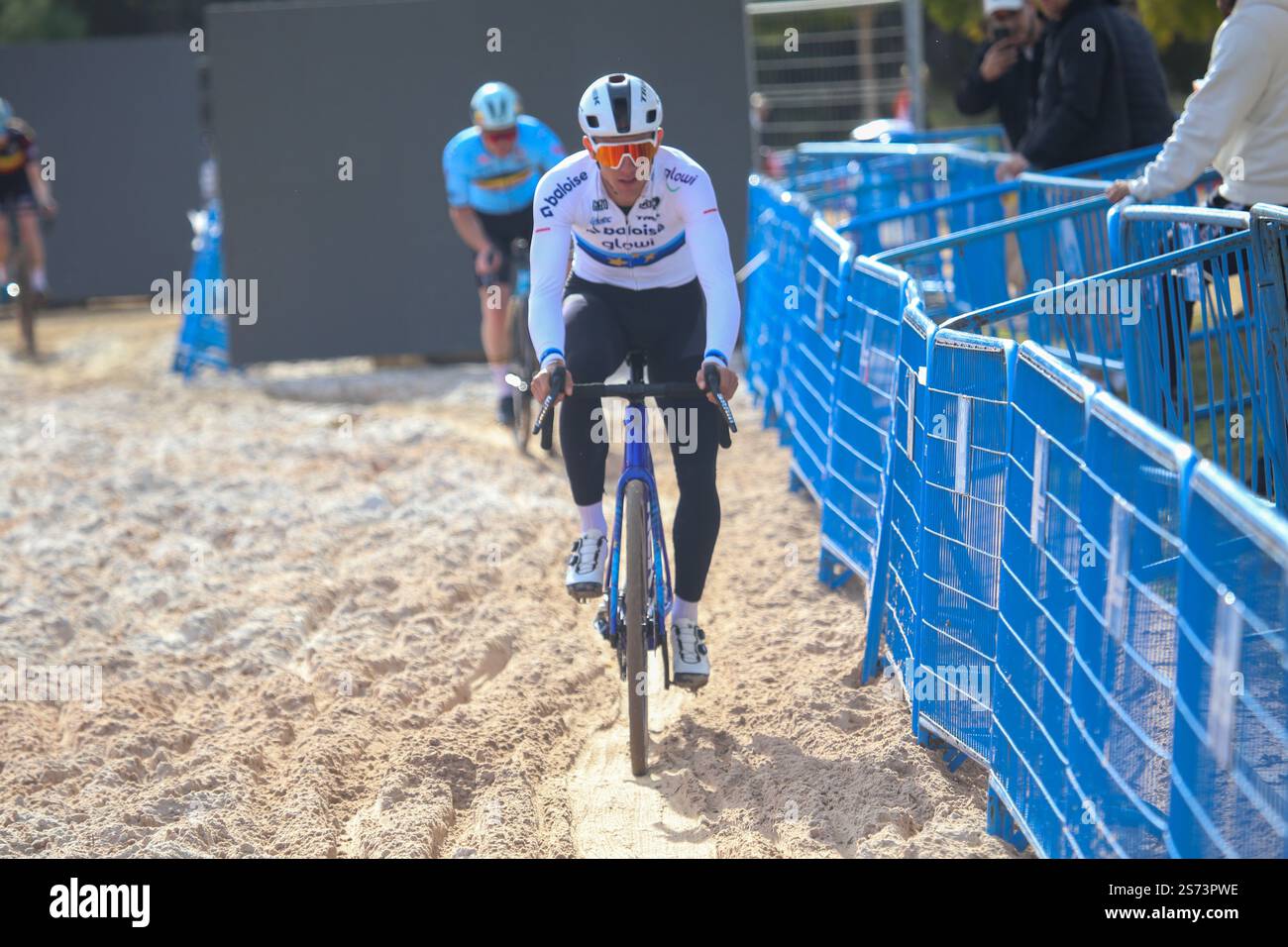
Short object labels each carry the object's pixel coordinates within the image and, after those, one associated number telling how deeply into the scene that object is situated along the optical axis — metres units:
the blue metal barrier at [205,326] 14.82
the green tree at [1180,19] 14.48
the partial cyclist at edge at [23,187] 15.93
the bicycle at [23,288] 16.03
